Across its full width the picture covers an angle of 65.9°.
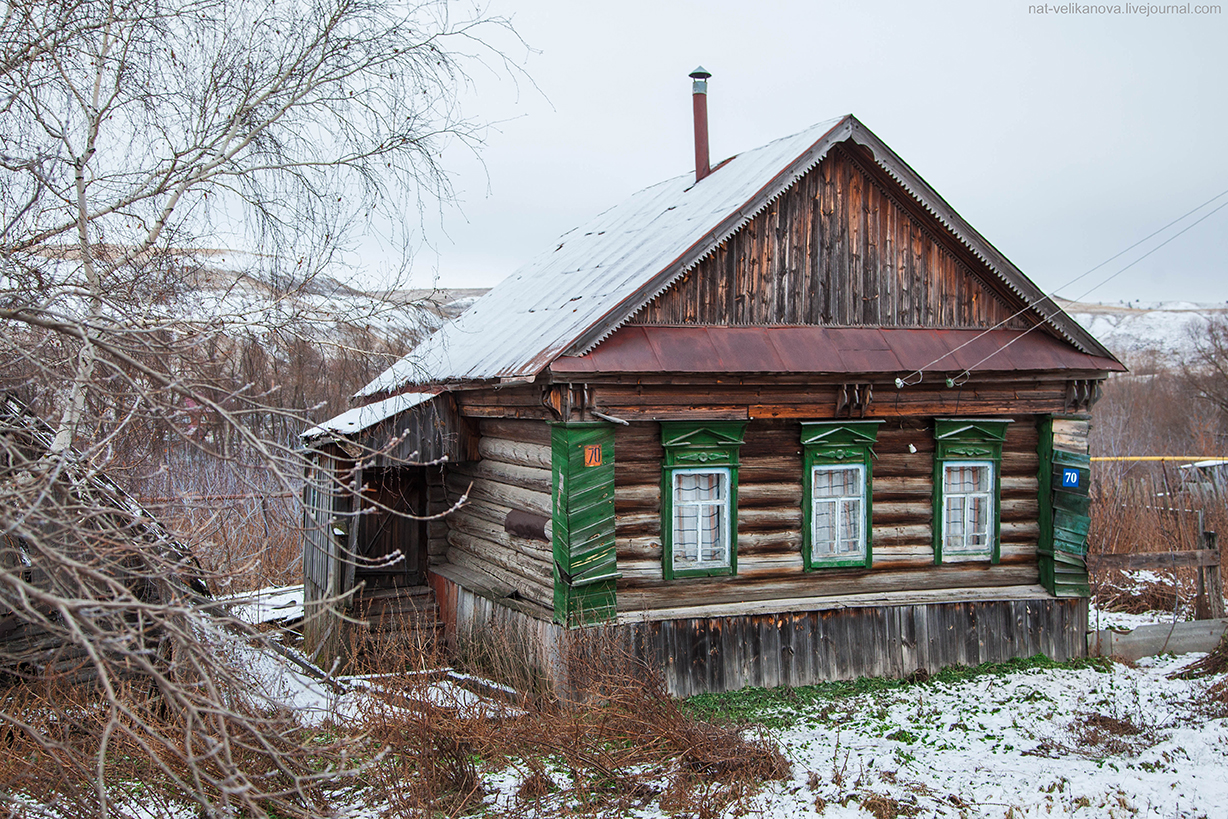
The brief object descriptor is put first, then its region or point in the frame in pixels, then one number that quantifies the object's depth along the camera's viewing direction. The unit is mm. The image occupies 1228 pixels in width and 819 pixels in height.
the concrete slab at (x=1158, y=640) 10992
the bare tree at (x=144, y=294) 3607
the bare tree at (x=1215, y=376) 28594
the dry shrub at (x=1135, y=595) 13820
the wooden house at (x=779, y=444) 8992
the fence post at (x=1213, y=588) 11664
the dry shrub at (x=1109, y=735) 7902
